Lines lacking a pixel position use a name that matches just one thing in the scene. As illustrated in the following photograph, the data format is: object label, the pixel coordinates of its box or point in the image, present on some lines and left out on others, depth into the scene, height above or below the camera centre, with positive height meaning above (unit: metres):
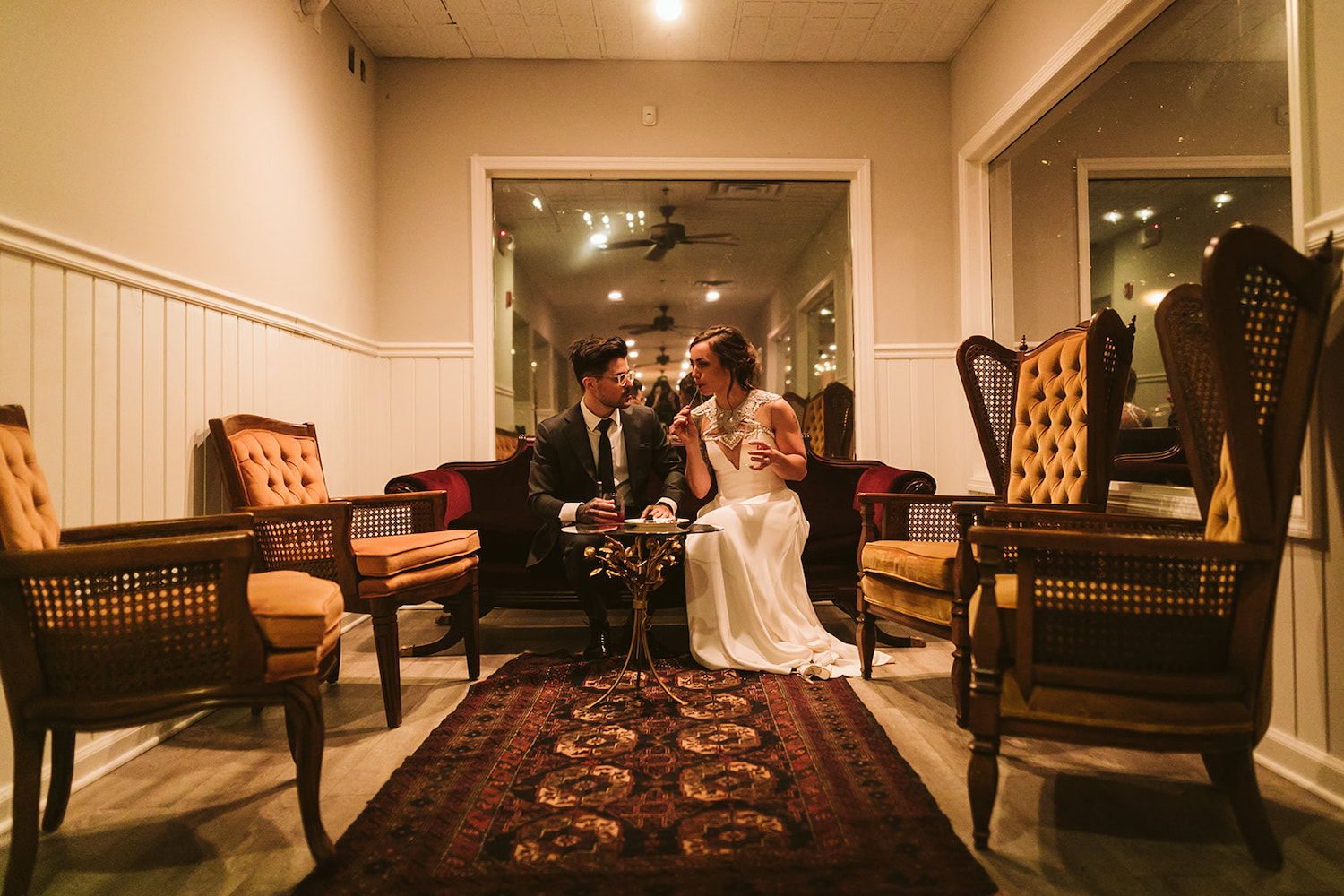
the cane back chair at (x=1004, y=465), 2.31 -0.03
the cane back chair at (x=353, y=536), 2.36 -0.27
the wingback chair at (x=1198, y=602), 1.47 -0.31
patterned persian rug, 1.45 -0.85
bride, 2.89 -0.32
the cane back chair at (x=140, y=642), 1.40 -0.36
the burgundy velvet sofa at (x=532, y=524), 3.25 -0.28
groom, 2.97 +0.00
